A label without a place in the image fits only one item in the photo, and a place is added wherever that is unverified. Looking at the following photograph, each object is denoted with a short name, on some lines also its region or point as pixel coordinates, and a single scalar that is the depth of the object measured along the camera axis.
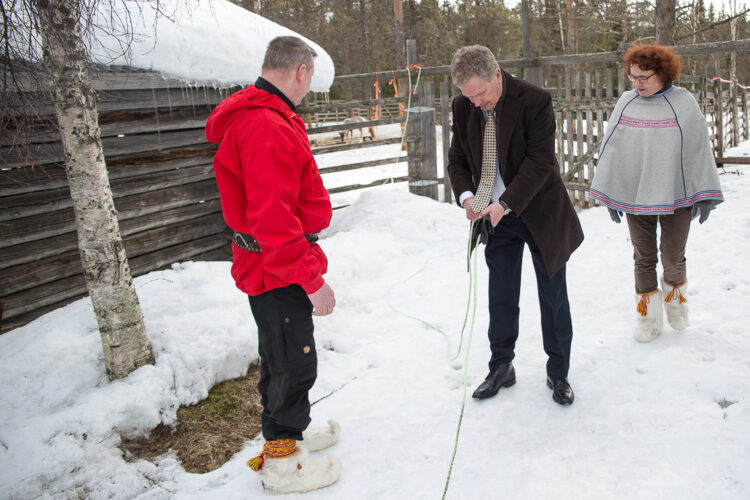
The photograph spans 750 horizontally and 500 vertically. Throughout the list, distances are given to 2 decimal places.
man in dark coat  2.77
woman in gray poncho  3.28
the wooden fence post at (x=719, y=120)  8.92
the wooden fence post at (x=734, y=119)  11.48
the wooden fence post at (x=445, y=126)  8.11
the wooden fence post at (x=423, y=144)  7.95
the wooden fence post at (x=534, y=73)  7.95
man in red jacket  2.12
